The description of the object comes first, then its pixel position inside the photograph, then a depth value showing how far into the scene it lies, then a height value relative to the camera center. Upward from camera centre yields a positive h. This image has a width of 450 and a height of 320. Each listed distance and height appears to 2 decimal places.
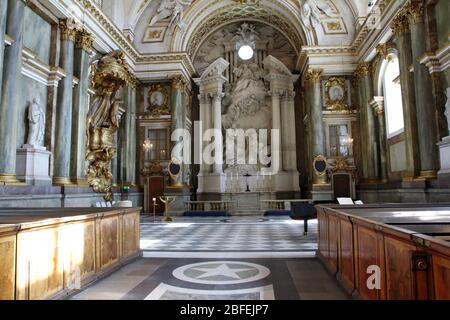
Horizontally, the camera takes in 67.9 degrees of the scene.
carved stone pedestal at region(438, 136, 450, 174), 8.84 +0.79
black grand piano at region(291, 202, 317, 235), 8.34 -0.66
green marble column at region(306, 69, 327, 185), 16.20 +3.39
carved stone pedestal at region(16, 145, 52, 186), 8.99 +0.67
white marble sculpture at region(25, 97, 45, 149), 9.28 +1.83
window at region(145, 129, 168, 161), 17.27 +2.22
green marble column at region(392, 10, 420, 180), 10.30 +2.86
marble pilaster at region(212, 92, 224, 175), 18.55 +3.34
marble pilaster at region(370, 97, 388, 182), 14.61 +2.22
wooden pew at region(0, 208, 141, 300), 2.85 -0.67
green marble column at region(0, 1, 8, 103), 7.56 +3.71
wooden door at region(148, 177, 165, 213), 16.80 -0.11
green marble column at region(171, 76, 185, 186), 16.84 +4.08
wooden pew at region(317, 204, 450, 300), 2.00 -0.55
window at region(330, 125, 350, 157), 16.59 +2.20
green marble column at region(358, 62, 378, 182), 15.14 +2.66
